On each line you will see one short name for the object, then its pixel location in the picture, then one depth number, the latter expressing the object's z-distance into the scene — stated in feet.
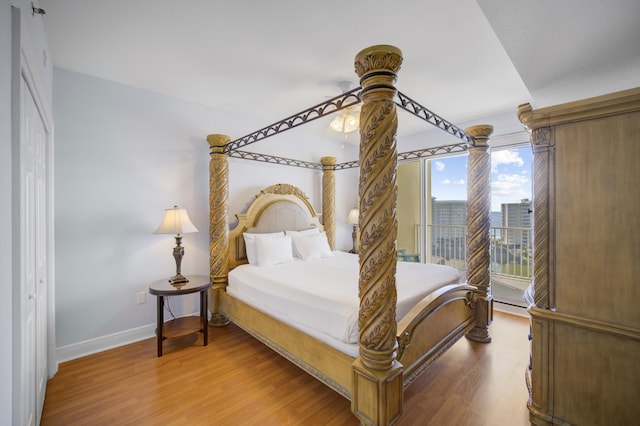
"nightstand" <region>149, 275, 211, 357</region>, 8.27
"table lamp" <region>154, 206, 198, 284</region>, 8.74
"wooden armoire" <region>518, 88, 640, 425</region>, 4.39
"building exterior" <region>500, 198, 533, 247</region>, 13.05
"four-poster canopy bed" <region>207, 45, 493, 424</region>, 4.87
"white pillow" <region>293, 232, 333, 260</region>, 11.79
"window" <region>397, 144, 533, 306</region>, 12.82
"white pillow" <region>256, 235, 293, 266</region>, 10.43
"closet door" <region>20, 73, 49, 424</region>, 4.31
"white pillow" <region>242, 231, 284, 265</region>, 10.72
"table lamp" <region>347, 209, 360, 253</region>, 15.87
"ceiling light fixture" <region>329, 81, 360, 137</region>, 10.09
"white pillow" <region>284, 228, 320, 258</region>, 12.21
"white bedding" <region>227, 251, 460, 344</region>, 6.15
